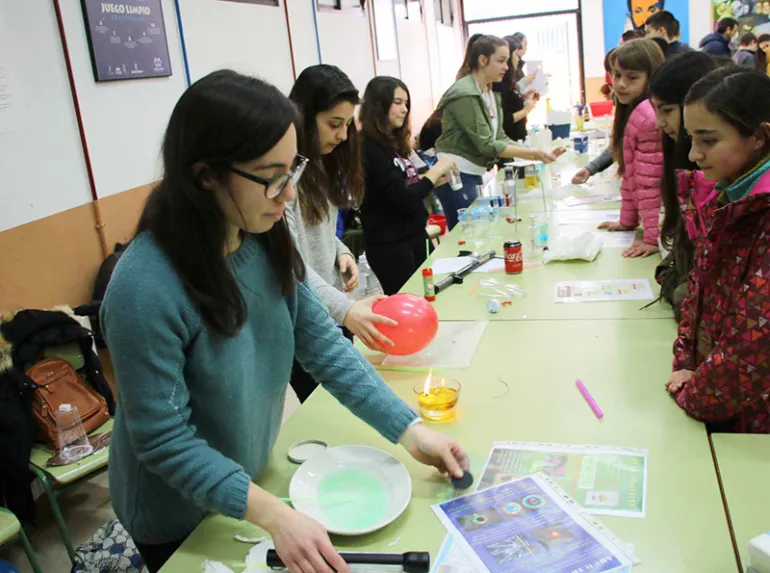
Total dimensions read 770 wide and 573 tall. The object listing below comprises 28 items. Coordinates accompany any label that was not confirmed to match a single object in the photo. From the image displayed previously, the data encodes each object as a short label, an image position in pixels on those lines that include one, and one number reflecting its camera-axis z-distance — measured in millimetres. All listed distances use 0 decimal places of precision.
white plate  1141
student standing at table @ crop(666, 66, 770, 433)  1346
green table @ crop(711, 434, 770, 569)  1055
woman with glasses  996
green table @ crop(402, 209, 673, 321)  2053
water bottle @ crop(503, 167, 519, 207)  3281
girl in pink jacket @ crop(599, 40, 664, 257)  2572
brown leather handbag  2299
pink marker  1442
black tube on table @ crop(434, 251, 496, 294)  2457
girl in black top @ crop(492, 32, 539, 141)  5578
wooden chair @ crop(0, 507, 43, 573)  1885
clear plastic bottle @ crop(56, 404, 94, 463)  2270
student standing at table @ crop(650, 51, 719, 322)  1751
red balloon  1752
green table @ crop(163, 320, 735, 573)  1083
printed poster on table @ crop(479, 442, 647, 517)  1151
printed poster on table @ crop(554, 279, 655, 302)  2162
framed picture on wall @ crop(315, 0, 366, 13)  5153
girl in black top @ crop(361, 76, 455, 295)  2979
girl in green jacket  3977
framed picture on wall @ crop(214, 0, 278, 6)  4043
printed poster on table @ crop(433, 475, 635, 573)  1020
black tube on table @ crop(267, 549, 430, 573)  1011
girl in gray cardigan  2104
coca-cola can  2490
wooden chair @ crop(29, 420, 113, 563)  2153
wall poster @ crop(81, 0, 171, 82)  2766
